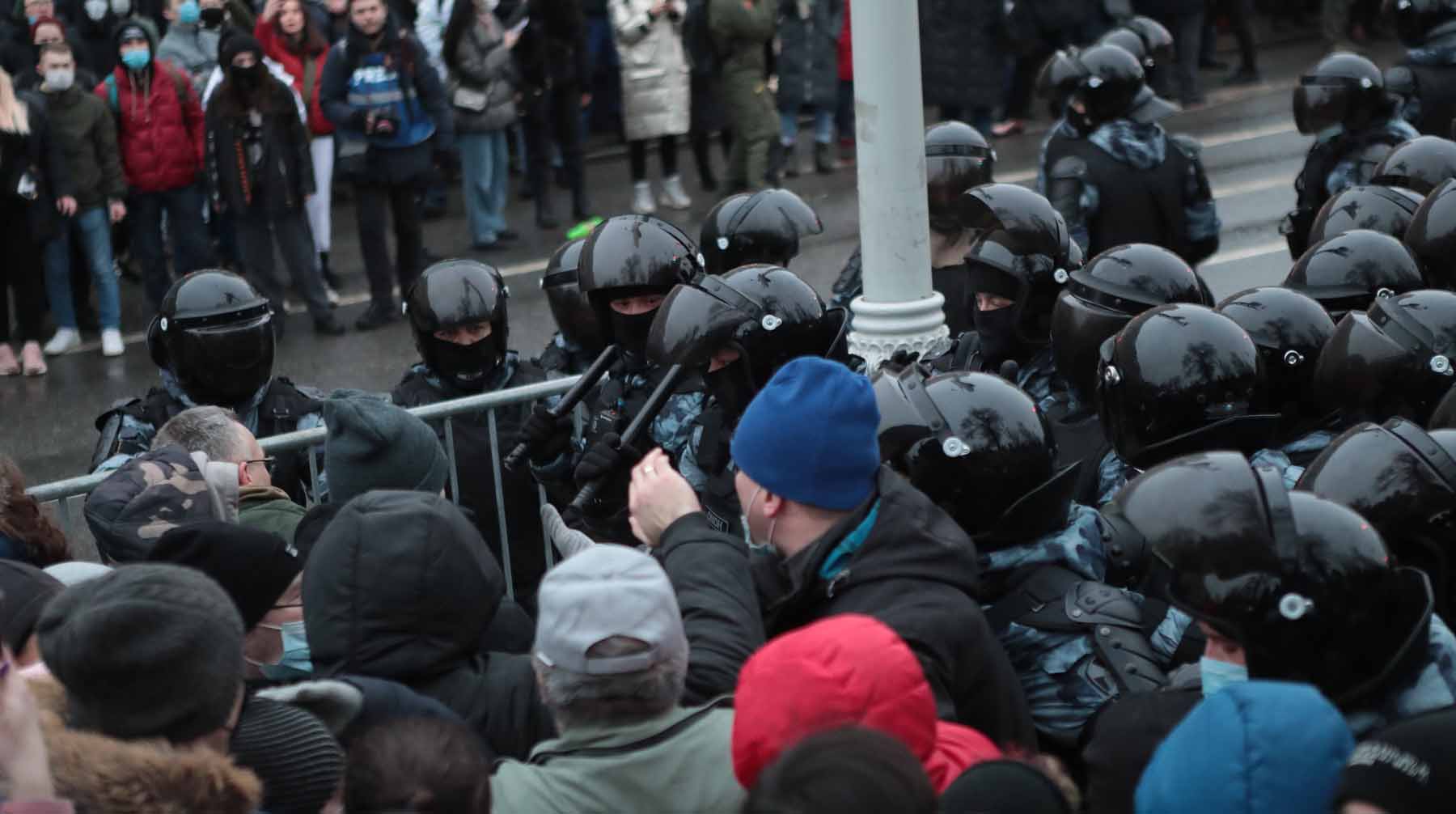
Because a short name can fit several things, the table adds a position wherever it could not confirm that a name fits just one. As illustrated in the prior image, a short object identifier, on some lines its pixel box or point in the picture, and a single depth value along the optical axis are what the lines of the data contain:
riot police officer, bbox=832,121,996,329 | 6.55
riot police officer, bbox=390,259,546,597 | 5.66
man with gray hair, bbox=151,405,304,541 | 4.39
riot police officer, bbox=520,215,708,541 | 5.21
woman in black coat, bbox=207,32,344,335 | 10.40
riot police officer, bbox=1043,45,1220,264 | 8.02
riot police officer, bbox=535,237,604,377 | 6.09
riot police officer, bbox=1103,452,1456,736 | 3.06
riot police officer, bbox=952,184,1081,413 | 5.59
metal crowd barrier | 5.01
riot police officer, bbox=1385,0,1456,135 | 9.25
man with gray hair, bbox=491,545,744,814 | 2.90
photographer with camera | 10.92
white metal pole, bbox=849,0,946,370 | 5.43
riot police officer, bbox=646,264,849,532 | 4.90
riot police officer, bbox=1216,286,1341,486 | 4.82
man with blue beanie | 3.30
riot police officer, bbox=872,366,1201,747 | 3.63
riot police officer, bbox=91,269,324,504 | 5.70
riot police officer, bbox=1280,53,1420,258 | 8.09
